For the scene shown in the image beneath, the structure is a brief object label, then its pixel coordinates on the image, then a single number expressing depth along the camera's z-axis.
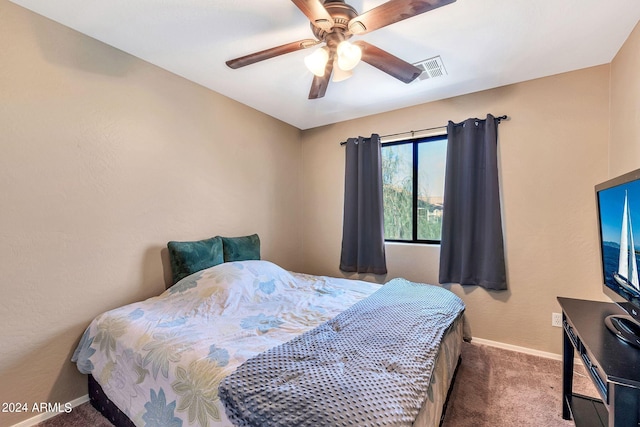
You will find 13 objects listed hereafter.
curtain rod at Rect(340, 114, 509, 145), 2.52
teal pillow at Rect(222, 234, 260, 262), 2.59
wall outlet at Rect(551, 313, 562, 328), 2.33
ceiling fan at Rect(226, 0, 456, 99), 1.27
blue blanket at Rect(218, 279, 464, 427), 0.92
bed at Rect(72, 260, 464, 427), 1.11
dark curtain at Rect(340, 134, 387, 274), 3.13
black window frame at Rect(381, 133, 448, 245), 3.07
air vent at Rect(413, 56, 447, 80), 2.13
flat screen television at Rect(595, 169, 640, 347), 1.22
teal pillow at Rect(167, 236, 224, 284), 2.22
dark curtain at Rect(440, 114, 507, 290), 2.51
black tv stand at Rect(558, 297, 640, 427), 0.94
